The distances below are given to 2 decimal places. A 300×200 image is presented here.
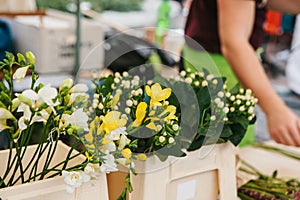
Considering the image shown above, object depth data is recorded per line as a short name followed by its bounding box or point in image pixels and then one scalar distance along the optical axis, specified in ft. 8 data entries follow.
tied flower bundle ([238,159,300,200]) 5.49
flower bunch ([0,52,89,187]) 3.98
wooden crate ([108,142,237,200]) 4.56
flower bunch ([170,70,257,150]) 4.74
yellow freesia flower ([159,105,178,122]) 4.29
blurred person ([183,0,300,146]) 6.38
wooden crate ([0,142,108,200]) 4.06
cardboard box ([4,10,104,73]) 9.45
